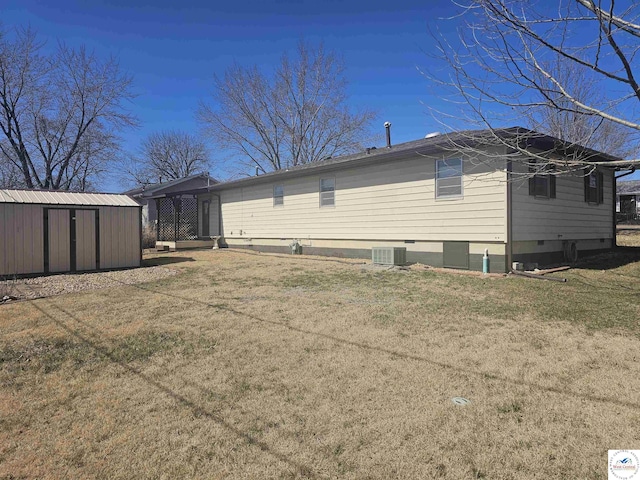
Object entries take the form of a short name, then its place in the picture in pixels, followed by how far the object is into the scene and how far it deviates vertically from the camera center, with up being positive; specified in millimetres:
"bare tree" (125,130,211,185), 42188 +8091
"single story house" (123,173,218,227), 23344 +2947
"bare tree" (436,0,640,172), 4234 +2170
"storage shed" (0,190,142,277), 8969 +73
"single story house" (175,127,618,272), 8609 +697
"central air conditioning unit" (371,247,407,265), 9891 -568
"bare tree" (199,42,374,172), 27156 +7924
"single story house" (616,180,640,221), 26717 +2534
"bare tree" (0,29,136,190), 22016 +6418
